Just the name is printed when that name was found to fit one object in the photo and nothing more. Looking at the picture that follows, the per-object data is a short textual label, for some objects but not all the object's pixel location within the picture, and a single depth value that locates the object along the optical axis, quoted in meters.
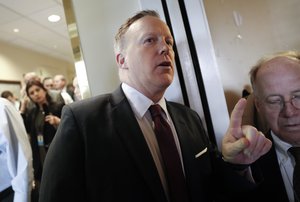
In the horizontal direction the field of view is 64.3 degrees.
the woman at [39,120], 1.67
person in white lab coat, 1.24
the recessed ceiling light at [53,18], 2.75
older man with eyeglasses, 0.85
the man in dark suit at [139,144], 0.64
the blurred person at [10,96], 2.70
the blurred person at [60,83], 2.27
